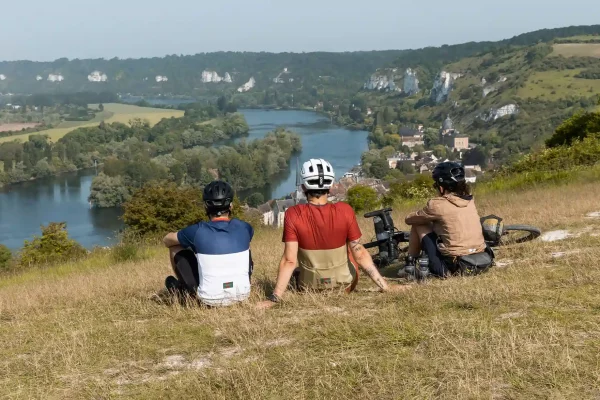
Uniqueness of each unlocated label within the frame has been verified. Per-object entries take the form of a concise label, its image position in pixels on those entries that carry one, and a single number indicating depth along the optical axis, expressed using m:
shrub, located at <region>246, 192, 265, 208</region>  75.38
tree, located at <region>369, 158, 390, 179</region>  90.38
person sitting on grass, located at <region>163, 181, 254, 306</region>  5.36
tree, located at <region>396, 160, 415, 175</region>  97.50
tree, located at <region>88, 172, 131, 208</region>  77.50
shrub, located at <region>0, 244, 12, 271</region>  32.95
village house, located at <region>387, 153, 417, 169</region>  105.92
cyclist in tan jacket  6.00
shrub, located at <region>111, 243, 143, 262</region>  13.15
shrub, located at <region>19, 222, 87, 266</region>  26.69
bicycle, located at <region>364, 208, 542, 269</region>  6.77
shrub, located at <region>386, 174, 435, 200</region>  21.88
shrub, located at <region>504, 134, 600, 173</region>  20.66
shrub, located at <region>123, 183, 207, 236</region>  30.88
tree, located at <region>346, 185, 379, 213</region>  27.68
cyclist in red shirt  5.34
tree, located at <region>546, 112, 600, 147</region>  26.77
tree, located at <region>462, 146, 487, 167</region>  103.56
